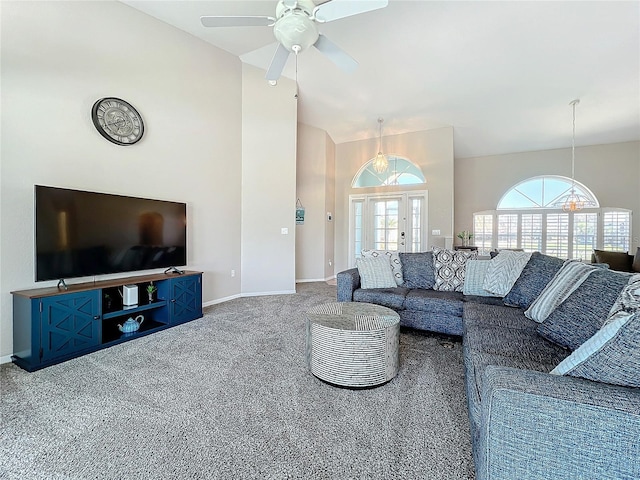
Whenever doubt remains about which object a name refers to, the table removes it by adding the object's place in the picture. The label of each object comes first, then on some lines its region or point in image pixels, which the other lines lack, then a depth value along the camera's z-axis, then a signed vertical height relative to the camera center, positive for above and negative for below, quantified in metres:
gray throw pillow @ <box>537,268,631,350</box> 1.43 -0.38
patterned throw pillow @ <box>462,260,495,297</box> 3.01 -0.41
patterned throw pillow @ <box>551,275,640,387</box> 0.90 -0.38
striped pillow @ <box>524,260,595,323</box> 1.85 -0.34
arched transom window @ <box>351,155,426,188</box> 6.43 +1.46
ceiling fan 2.13 +1.71
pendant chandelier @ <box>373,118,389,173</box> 5.62 +1.46
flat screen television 2.48 +0.04
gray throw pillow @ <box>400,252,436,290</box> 3.37 -0.39
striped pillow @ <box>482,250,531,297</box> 2.78 -0.33
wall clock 2.97 +1.26
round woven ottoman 1.95 -0.80
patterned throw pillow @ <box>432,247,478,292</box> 3.23 -0.35
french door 6.41 +0.37
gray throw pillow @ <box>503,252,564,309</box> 2.39 -0.36
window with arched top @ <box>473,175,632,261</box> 6.56 +0.37
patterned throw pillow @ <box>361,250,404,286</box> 3.46 -0.29
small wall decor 6.03 +0.52
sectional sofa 0.81 -0.53
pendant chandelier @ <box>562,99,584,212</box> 5.67 +1.05
